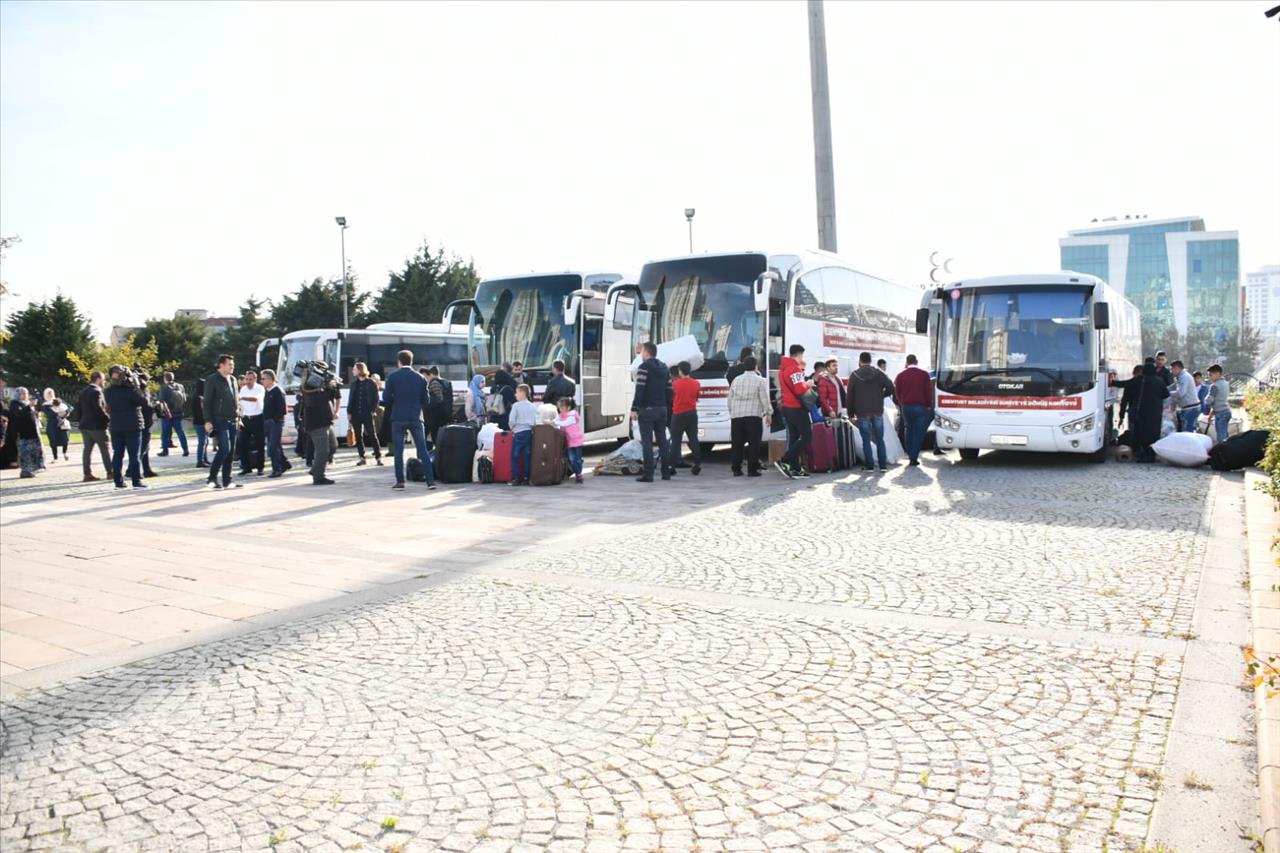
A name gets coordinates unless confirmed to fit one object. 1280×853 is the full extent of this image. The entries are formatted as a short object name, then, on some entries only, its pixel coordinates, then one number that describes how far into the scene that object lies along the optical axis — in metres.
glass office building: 123.44
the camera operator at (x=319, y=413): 14.52
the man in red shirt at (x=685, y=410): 14.79
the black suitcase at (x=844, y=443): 15.08
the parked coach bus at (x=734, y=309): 15.94
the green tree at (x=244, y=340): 55.66
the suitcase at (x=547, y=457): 13.91
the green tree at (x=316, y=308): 55.28
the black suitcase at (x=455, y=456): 14.69
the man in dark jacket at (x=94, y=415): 16.11
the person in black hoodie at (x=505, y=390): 16.56
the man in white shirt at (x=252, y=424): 16.11
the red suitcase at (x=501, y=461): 14.53
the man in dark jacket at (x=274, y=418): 15.92
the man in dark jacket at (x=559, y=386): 15.28
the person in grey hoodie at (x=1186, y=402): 17.58
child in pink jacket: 14.27
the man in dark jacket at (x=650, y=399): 13.90
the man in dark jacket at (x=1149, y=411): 14.97
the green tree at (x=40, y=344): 49.97
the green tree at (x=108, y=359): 48.91
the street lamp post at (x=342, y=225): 45.62
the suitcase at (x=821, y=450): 14.76
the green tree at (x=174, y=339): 56.78
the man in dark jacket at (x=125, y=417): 14.73
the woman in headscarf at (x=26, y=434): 18.52
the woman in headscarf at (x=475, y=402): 17.94
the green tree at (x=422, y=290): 54.09
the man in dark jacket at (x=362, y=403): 17.39
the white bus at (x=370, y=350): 25.47
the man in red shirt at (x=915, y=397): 14.93
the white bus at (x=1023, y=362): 14.12
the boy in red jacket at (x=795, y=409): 13.85
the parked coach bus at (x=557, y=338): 18.64
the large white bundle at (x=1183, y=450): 14.08
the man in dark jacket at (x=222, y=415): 14.88
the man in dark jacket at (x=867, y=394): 14.69
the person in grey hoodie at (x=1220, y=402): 18.64
